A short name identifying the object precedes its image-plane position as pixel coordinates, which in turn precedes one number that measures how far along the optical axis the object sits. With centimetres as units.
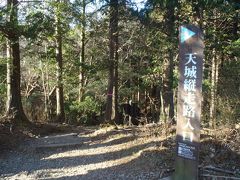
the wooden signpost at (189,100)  277
